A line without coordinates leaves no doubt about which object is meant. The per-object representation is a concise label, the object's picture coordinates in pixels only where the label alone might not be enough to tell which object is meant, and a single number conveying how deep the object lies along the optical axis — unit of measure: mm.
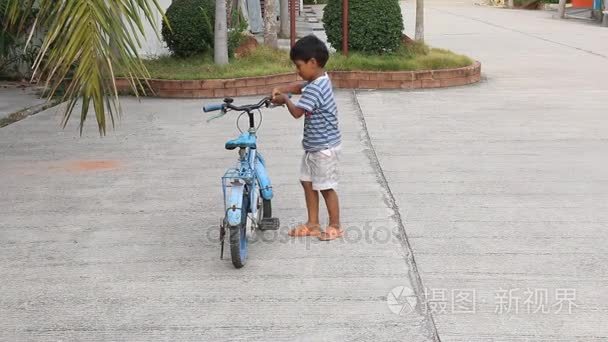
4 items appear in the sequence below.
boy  4926
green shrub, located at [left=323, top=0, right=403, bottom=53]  12070
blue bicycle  4582
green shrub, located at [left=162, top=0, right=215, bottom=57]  11688
